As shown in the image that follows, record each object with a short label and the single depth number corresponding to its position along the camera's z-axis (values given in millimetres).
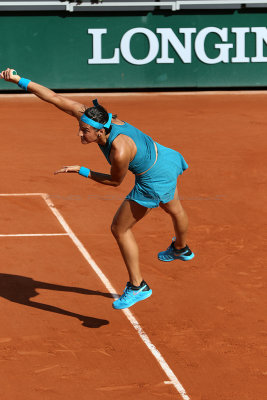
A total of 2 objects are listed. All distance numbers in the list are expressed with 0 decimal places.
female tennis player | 14648
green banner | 47187
